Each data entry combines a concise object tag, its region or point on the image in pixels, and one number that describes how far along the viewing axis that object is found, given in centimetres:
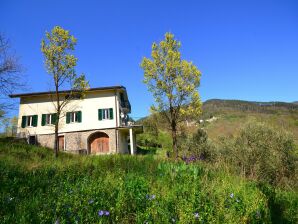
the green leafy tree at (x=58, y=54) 2089
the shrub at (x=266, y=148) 1673
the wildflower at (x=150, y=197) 470
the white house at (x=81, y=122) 2938
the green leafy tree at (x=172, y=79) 2111
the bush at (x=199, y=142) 2825
